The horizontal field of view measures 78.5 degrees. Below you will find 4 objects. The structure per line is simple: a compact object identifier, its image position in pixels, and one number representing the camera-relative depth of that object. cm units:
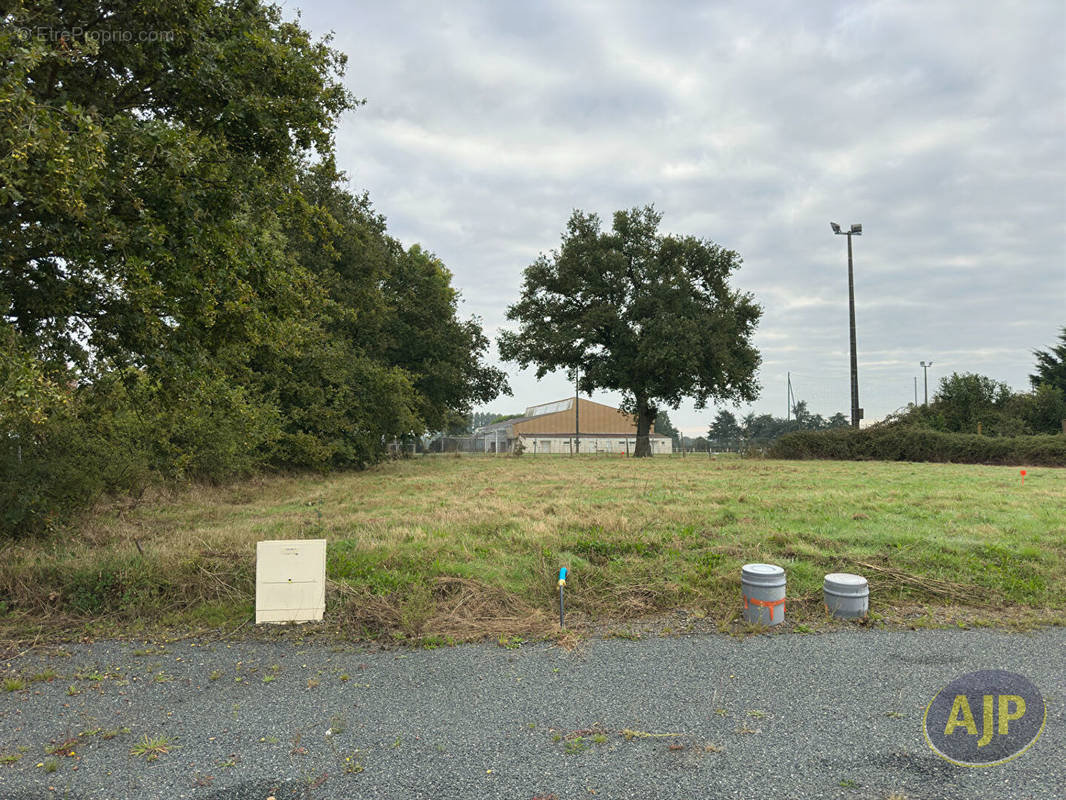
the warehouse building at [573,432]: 7414
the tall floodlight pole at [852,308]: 3268
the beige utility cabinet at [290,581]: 633
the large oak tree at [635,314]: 3538
